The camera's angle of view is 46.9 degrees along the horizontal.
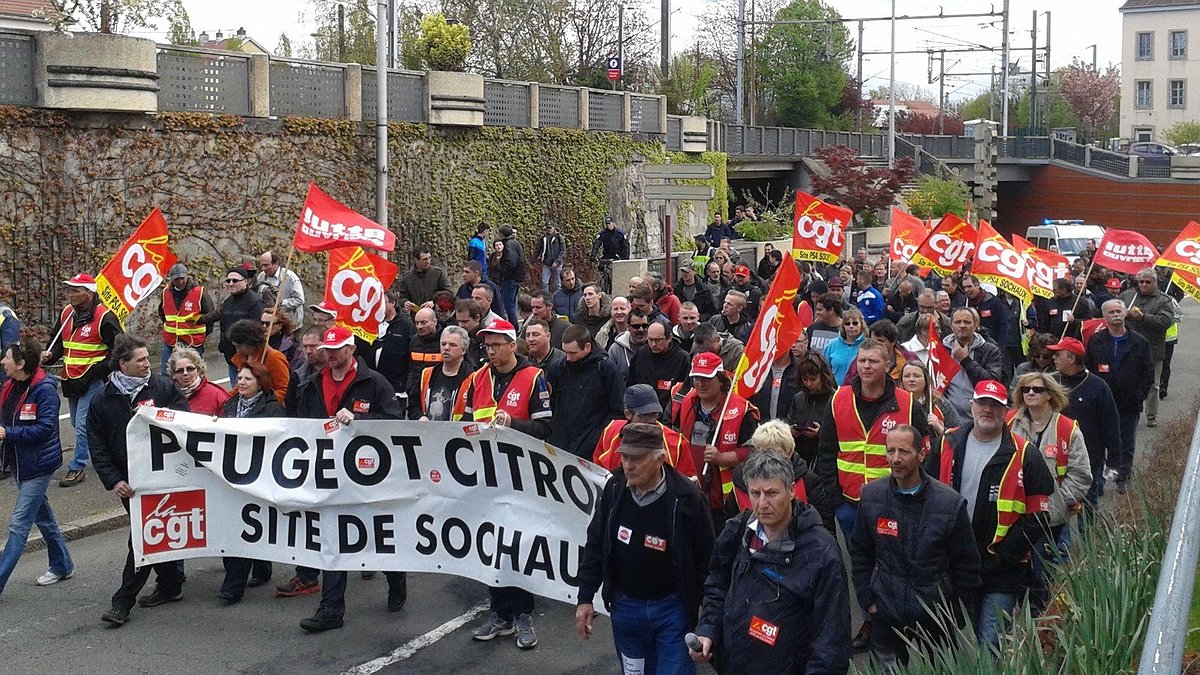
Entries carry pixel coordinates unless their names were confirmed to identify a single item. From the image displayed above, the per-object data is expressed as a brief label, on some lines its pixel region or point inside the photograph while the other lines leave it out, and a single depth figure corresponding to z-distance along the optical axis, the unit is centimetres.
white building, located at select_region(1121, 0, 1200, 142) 8081
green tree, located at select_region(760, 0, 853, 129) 6025
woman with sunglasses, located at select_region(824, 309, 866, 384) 1086
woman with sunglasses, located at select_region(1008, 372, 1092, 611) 771
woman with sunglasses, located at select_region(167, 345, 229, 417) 885
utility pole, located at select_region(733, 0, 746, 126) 4735
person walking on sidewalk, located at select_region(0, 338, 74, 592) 877
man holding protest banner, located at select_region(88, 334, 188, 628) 841
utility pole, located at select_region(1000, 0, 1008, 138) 5527
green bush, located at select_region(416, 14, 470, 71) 2573
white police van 3700
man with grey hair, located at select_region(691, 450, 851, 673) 530
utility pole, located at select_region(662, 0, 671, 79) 4235
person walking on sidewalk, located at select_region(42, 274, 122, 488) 1193
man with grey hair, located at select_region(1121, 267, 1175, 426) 1565
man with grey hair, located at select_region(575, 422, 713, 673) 603
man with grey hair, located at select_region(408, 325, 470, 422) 897
